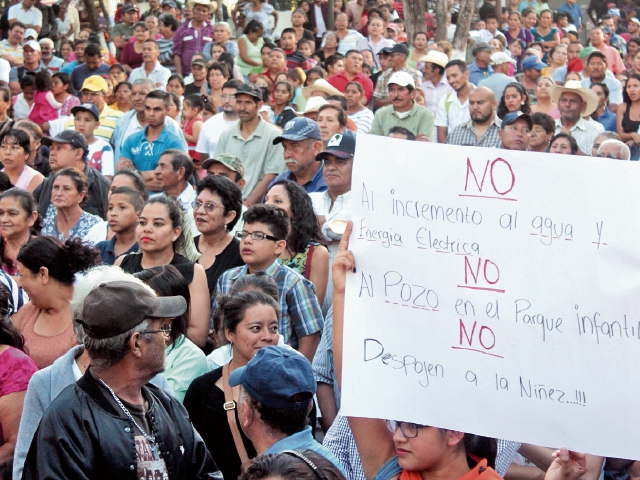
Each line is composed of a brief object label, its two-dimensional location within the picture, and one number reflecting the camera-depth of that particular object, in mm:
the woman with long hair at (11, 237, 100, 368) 4590
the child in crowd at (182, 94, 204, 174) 11211
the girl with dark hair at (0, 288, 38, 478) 3797
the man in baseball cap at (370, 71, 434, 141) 10570
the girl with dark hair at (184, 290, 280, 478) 3842
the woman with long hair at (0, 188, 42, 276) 6285
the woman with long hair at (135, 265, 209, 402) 4301
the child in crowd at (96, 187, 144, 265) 6367
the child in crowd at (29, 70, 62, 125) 12406
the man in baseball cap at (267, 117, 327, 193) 7559
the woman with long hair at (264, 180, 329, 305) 5703
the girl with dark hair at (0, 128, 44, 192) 8227
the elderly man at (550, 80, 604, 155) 10445
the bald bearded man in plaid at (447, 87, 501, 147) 9773
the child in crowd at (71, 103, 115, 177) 9633
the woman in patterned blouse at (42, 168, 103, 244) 6930
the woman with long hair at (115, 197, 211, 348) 5367
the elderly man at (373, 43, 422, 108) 12930
